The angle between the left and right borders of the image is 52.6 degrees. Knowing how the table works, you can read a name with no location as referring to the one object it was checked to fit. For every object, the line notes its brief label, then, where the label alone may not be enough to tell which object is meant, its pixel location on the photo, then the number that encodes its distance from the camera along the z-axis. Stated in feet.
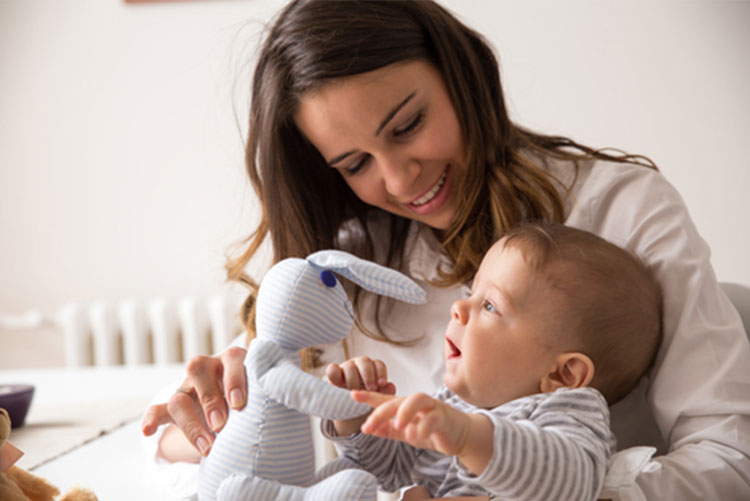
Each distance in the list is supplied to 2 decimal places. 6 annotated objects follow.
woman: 3.00
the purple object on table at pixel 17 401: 4.64
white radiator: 9.05
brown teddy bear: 2.19
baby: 2.57
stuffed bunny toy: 2.19
